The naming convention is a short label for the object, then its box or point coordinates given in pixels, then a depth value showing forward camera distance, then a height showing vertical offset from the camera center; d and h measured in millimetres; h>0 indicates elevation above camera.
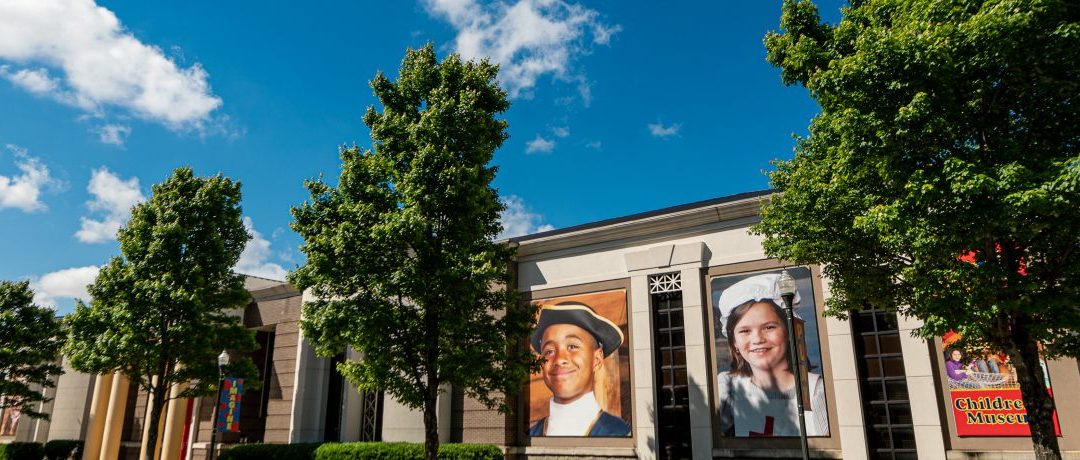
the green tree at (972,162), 11312 +4670
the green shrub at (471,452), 22859 -990
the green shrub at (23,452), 36594 -1451
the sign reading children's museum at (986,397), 16656 +569
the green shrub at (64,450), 36562 -1353
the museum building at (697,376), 17672 +1347
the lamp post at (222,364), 23097 +2016
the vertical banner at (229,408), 28906 +668
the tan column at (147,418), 33506 +298
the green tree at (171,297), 23359 +4458
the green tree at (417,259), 16688 +4039
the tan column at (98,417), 35312 +378
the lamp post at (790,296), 13342 +2520
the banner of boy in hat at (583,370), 22578 +1767
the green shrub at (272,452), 26328 -1110
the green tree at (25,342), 32469 +4042
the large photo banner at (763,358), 19422 +1832
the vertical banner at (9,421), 40938 +222
